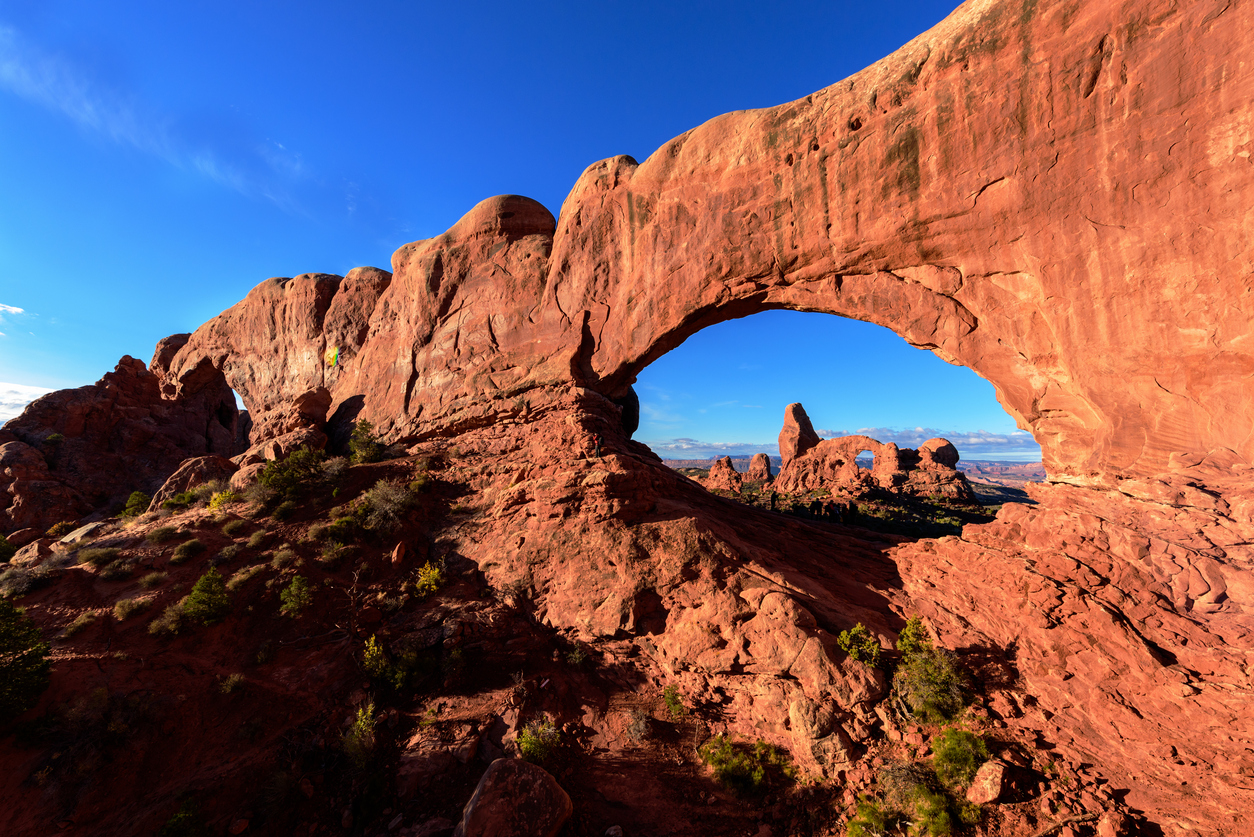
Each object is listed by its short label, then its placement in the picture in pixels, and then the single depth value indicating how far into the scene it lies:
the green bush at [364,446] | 21.44
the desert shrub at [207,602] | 13.22
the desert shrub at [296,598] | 13.96
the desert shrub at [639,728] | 11.79
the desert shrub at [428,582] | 14.95
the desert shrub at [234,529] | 16.89
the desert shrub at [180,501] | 19.59
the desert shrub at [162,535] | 15.94
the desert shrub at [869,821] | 9.18
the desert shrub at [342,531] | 16.62
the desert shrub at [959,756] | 9.57
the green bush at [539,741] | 10.73
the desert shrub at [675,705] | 12.38
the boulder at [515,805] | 8.67
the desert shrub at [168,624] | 12.79
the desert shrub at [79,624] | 12.29
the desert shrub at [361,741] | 10.65
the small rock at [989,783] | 9.07
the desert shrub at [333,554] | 15.70
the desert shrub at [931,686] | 10.69
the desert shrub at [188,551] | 15.23
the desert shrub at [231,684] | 11.82
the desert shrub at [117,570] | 14.29
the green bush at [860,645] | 11.55
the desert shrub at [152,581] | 14.12
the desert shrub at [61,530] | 19.78
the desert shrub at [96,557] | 14.80
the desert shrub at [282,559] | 15.37
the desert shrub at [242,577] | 14.48
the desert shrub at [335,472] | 19.78
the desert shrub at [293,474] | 18.66
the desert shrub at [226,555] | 15.48
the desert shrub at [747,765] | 10.59
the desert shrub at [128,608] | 12.95
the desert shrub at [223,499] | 18.70
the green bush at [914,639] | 11.76
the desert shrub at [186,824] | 8.91
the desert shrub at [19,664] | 10.00
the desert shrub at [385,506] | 16.81
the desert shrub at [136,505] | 21.93
